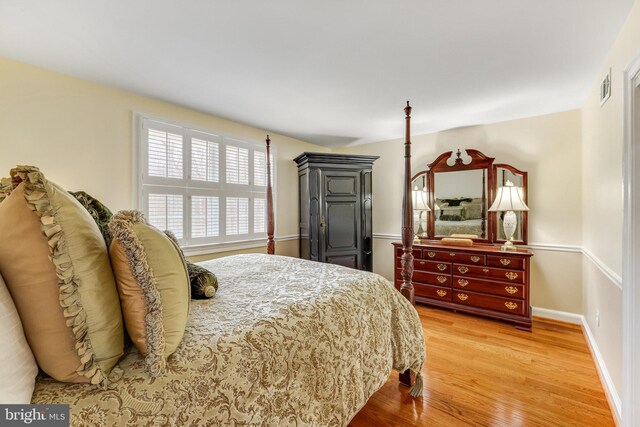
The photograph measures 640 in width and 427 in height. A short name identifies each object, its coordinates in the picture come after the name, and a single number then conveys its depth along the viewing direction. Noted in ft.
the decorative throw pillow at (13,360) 2.06
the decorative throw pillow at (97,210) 3.78
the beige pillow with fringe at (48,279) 2.38
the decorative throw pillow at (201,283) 4.69
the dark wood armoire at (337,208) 12.41
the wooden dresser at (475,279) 9.59
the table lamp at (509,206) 10.21
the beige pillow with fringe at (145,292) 2.81
